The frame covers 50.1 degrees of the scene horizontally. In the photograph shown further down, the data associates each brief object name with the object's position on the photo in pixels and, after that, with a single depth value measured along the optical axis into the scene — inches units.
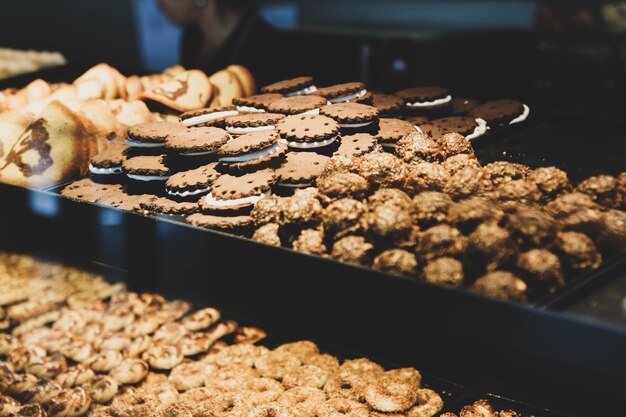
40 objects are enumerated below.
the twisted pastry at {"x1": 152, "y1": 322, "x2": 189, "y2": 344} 85.7
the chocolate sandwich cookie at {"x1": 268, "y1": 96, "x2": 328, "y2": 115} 84.7
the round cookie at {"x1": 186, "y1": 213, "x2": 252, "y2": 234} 62.1
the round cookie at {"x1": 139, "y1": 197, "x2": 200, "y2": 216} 68.2
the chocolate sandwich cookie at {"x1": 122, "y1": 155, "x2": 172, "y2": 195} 75.2
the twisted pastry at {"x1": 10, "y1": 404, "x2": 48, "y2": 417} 74.7
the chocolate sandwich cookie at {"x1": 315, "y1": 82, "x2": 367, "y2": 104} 90.0
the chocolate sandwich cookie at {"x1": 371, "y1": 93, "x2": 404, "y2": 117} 88.0
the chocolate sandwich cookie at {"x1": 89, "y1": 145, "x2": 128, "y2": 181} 80.5
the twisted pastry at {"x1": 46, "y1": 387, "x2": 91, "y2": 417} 74.6
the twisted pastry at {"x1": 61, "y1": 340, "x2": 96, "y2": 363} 85.1
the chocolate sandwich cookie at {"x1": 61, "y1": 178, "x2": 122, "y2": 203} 74.3
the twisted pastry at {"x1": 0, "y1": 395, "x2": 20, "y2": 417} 75.8
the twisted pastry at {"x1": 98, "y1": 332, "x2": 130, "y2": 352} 86.9
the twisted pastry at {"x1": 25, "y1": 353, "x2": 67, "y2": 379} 82.2
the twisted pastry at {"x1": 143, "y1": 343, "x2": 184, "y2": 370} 81.2
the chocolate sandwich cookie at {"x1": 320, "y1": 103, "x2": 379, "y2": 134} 80.8
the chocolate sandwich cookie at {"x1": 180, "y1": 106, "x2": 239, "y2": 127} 87.0
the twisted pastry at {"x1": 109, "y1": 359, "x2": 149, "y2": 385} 79.4
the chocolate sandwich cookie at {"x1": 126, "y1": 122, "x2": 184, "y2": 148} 78.7
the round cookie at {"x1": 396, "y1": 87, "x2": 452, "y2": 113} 91.7
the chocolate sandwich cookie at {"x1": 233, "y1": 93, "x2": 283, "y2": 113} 90.1
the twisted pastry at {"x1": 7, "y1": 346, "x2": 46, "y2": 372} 84.2
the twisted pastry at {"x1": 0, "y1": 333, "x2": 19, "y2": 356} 87.4
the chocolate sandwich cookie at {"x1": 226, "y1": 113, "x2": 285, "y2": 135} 80.3
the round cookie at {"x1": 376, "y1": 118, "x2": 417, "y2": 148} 79.2
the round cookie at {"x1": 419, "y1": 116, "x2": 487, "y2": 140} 82.4
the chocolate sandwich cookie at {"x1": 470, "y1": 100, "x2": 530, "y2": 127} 87.4
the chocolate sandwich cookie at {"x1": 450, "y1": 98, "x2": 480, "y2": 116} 91.7
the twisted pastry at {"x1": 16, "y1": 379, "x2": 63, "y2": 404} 77.5
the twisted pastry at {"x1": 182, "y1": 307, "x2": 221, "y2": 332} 86.4
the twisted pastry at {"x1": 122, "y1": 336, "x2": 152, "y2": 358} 84.8
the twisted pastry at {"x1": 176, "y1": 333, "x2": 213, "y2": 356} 82.9
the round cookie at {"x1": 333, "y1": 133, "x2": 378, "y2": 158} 73.9
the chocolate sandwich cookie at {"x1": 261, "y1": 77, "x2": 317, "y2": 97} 95.4
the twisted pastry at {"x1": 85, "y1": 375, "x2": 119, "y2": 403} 76.8
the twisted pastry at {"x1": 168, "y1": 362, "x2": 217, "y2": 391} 76.7
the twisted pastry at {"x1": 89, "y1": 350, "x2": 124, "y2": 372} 82.5
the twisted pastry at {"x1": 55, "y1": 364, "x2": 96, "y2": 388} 80.2
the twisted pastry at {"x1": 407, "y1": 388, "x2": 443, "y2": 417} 65.3
